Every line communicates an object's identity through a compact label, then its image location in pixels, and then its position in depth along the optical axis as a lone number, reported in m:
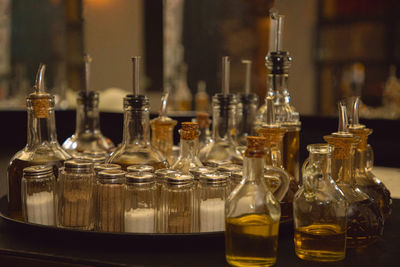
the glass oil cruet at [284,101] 1.08
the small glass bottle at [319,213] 0.81
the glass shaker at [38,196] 0.98
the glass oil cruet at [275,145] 0.97
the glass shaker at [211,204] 0.90
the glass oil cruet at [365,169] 1.01
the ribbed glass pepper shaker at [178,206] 0.90
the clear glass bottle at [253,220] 0.77
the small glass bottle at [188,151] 1.00
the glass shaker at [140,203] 0.89
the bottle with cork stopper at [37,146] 1.05
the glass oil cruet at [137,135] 1.05
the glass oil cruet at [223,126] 1.16
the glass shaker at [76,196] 0.94
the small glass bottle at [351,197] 0.87
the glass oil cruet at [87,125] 1.35
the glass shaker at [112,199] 0.91
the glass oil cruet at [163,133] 1.24
